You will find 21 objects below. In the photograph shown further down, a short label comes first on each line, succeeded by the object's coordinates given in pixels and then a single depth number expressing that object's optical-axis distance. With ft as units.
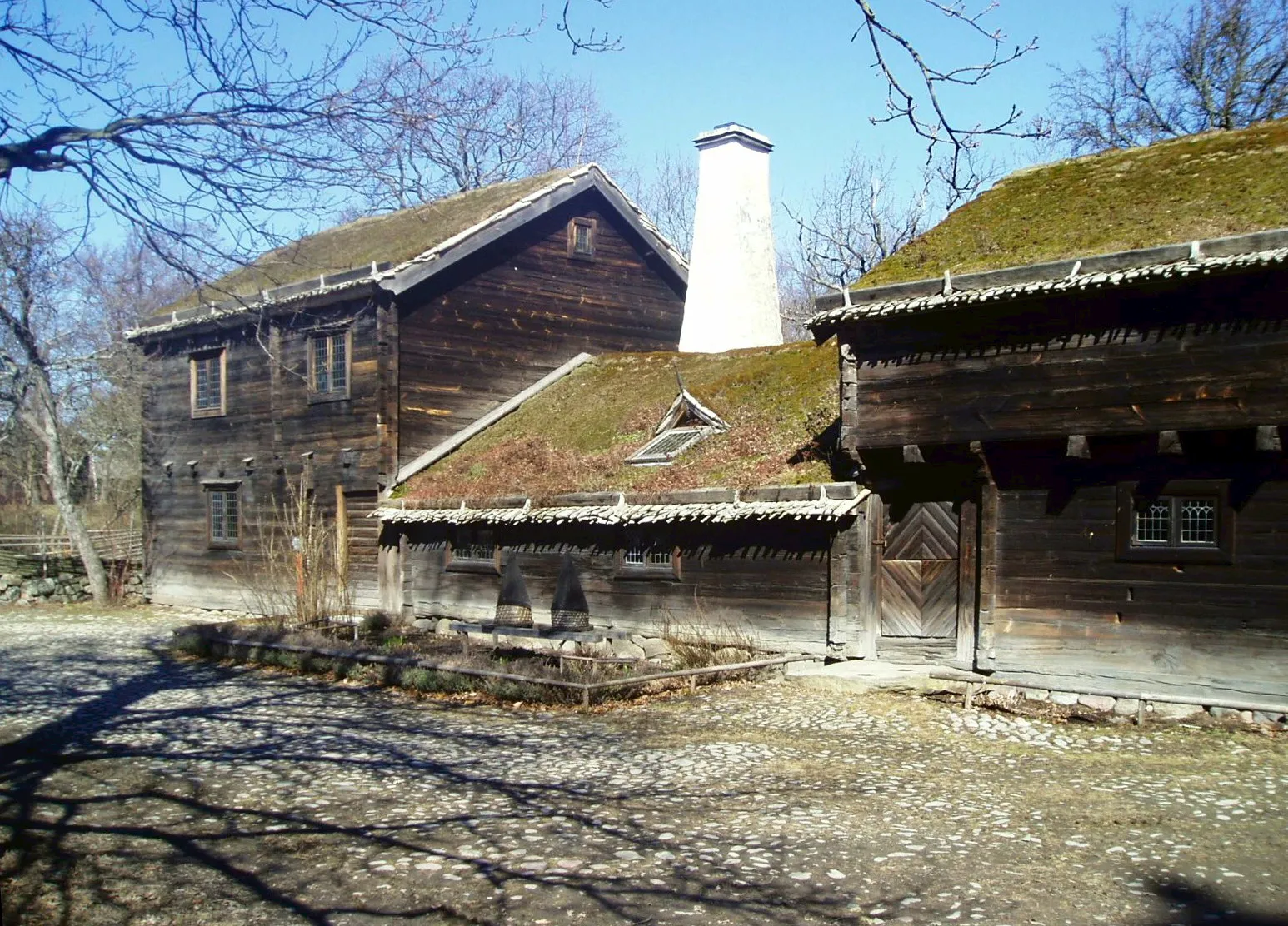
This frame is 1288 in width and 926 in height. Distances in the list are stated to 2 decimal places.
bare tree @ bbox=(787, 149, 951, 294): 117.29
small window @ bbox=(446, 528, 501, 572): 71.46
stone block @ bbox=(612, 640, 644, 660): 61.98
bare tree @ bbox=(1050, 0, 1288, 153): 98.02
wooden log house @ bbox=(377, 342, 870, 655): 55.26
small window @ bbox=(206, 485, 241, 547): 91.25
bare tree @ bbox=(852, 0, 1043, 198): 19.15
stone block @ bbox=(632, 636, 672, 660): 60.41
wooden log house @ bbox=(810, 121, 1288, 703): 43.73
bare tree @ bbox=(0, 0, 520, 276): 26.91
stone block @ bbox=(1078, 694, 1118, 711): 47.26
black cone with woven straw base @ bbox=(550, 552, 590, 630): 60.70
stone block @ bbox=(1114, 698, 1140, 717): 46.44
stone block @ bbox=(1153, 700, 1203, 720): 45.03
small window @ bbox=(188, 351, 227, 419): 92.84
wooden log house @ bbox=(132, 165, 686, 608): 80.74
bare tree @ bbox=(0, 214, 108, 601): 87.30
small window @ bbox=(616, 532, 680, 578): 61.16
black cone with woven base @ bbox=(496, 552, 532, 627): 62.75
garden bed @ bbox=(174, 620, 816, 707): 50.01
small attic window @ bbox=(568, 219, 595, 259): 91.40
